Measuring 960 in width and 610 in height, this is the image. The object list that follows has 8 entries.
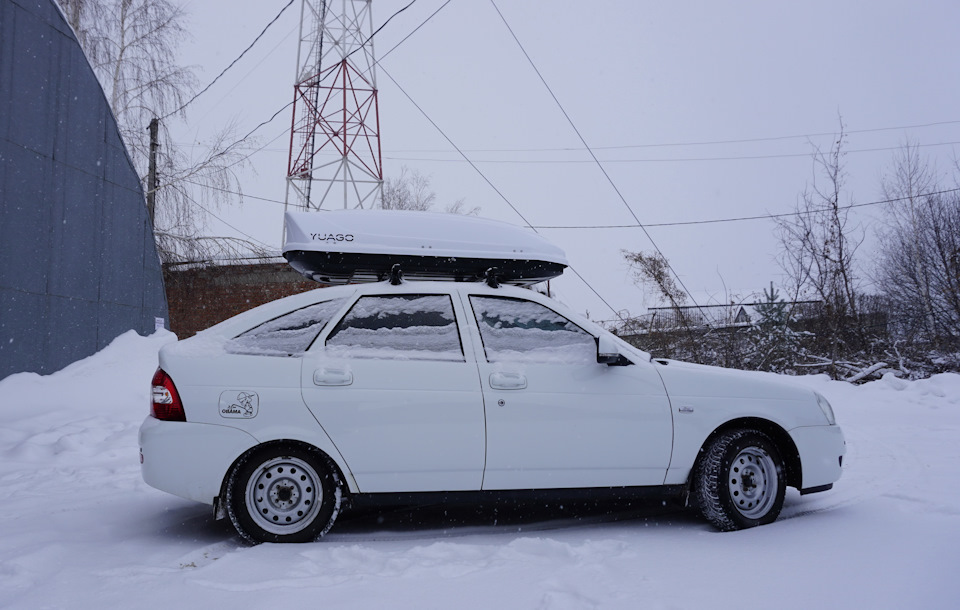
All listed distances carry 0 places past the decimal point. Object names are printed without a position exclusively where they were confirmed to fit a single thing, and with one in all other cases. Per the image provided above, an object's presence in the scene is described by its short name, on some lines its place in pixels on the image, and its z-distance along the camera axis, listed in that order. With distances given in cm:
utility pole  2005
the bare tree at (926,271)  1652
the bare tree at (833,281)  1589
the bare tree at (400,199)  3984
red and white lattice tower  2000
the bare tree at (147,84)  1995
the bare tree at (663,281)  1684
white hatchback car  408
